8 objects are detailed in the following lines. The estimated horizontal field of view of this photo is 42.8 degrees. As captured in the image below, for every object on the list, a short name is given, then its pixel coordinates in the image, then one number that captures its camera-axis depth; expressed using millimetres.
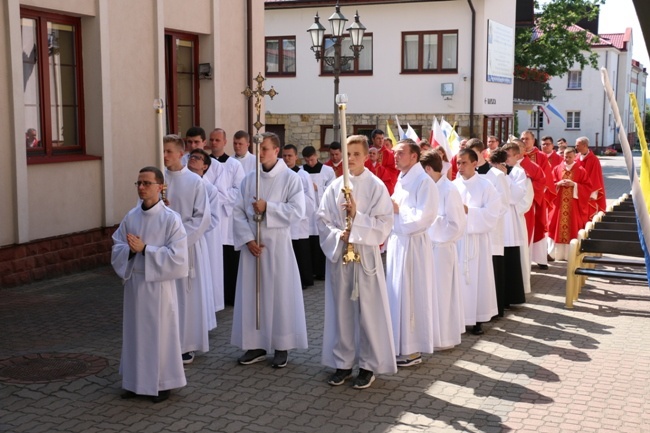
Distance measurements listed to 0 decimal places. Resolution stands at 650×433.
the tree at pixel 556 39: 35688
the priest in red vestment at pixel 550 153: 15445
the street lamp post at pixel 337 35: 17125
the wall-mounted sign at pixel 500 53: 29295
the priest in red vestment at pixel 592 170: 14578
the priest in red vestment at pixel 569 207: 14352
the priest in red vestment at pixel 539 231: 13375
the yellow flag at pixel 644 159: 2697
